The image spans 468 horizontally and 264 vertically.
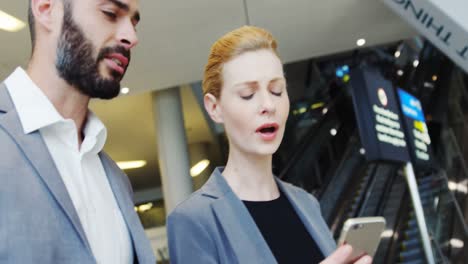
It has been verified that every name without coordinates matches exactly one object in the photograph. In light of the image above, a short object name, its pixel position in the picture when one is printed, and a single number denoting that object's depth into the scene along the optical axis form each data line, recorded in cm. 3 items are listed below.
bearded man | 110
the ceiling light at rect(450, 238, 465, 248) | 612
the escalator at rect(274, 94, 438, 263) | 733
